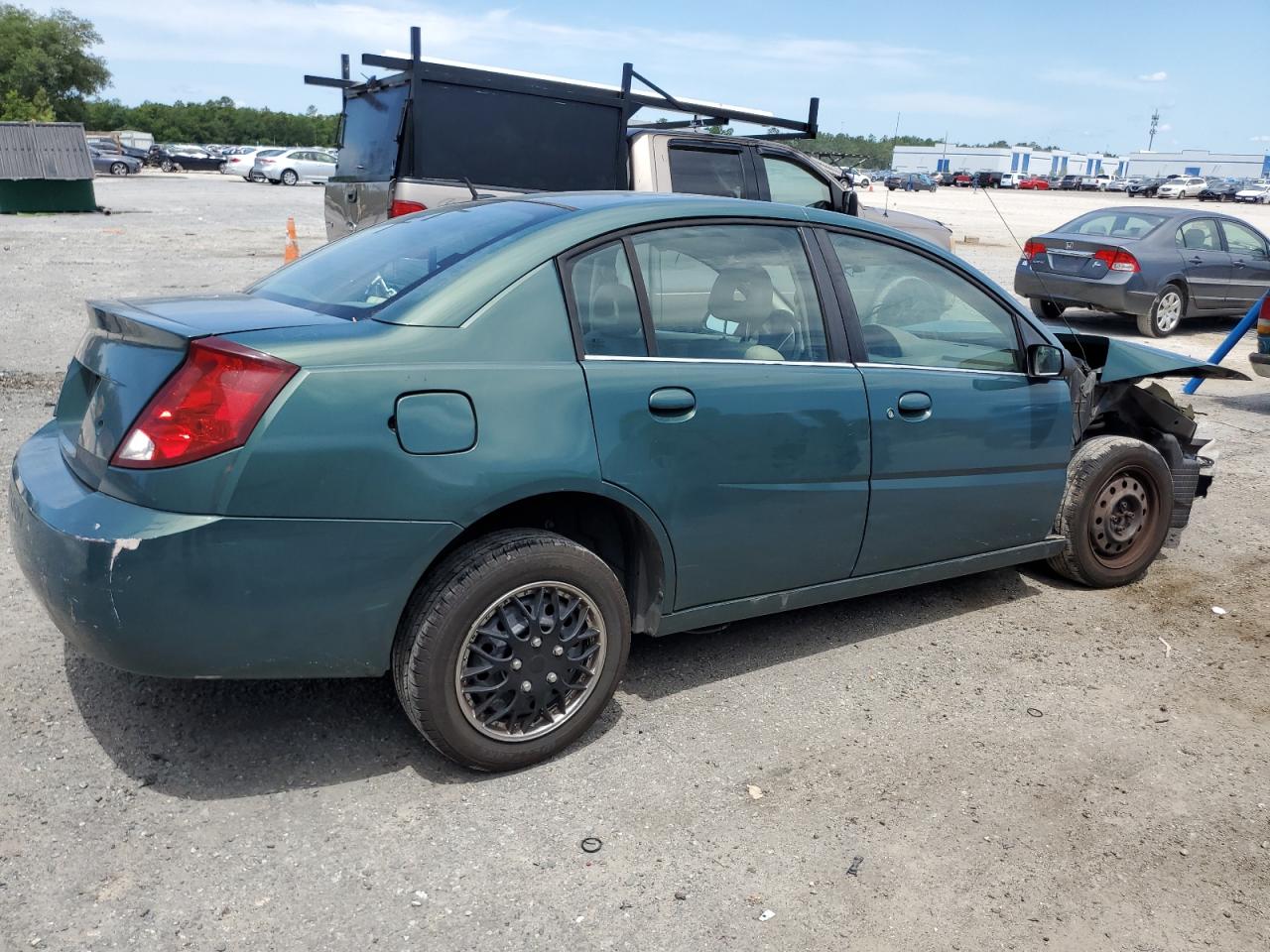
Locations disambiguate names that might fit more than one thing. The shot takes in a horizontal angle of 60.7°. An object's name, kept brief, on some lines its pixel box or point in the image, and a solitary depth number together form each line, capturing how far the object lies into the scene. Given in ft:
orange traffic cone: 48.62
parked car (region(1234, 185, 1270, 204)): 236.84
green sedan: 9.14
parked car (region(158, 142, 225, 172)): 188.85
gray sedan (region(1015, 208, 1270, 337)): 42.32
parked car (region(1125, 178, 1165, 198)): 248.89
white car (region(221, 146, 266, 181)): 147.84
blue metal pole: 32.09
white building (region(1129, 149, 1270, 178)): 378.32
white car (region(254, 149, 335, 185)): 141.08
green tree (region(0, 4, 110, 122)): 230.07
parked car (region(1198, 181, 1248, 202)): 240.32
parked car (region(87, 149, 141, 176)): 154.20
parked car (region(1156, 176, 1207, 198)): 239.71
